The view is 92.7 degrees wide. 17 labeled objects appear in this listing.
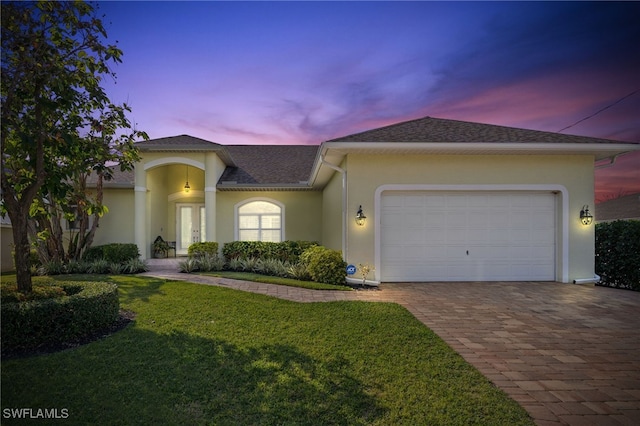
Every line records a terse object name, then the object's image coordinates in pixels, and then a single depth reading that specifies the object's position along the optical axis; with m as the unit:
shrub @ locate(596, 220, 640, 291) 8.23
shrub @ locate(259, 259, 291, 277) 9.40
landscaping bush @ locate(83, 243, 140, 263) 10.40
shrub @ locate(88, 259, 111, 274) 9.77
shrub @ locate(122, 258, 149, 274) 9.72
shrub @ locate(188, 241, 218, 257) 10.75
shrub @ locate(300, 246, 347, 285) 8.20
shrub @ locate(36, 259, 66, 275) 9.76
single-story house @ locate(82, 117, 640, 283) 8.24
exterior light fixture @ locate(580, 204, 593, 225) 8.58
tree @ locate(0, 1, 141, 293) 4.28
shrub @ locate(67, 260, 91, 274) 9.88
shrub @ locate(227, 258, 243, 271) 10.43
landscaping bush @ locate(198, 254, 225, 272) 10.12
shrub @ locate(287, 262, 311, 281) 8.74
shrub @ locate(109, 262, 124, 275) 9.66
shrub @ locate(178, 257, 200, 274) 9.81
